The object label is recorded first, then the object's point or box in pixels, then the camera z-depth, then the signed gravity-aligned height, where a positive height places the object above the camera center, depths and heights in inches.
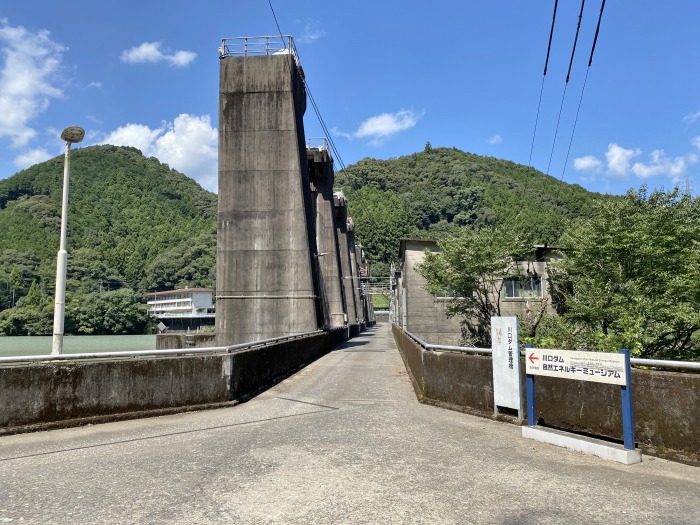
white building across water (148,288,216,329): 5413.4 -91.0
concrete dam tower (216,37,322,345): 1034.1 +195.6
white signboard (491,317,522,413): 304.5 -42.0
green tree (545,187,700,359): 776.9 +43.6
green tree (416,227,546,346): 1190.3 +62.8
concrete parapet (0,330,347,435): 288.5 -56.8
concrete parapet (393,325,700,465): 221.5 -58.3
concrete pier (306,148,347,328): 1917.0 +265.0
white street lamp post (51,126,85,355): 338.0 +29.6
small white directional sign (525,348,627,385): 232.7 -35.9
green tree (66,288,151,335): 3754.9 -82.9
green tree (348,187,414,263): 5644.7 +842.6
